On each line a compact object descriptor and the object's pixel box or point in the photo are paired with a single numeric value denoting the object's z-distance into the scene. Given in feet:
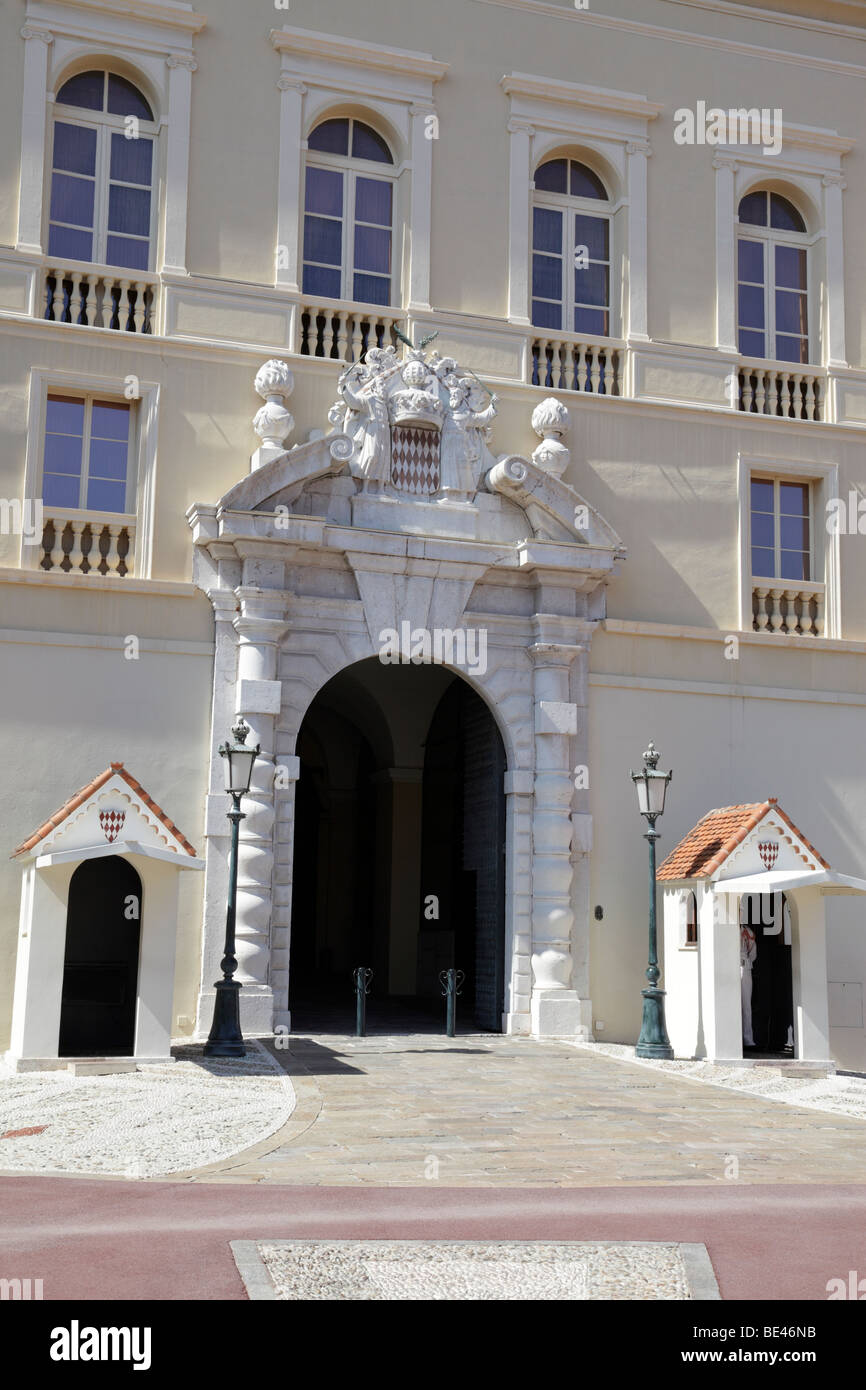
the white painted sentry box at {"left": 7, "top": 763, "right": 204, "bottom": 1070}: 43.19
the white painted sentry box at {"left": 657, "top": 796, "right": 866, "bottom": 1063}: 49.75
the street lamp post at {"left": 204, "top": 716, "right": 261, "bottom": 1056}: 45.29
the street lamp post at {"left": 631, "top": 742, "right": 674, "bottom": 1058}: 49.06
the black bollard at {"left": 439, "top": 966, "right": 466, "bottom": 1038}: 52.70
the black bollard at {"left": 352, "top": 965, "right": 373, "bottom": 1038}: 51.34
